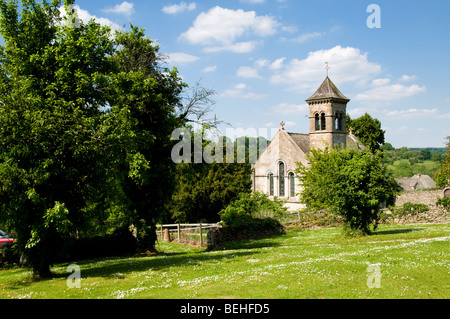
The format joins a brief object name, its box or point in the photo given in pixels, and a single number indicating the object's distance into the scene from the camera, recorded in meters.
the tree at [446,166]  55.93
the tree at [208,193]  50.50
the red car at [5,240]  25.41
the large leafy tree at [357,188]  22.55
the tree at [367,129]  81.12
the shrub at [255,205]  45.26
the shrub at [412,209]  35.88
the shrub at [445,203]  35.61
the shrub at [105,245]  25.20
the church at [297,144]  51.41
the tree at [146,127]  23.95
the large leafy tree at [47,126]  15.66
